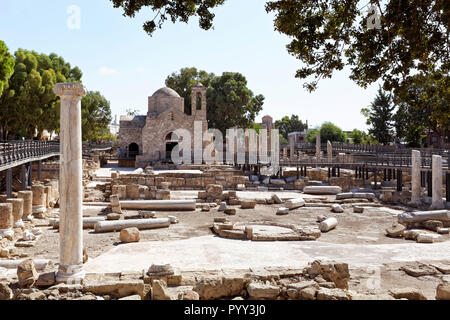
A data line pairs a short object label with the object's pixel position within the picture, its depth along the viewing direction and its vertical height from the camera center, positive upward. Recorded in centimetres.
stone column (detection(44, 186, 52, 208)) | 1630 -163
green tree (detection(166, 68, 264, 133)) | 4572 +653
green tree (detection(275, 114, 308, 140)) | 8525 +690
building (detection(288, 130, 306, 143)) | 7262 +364
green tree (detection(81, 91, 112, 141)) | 3730 +511
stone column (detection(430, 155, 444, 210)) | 1666 -128
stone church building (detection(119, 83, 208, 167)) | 3769 +235
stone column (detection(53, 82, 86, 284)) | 723 -42
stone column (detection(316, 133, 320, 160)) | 3591 +115
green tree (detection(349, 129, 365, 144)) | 6021 +295
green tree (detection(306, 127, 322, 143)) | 6548 +362
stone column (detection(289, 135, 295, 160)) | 3442 +110
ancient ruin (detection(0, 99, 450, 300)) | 678 -233
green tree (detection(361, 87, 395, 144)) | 4709 +454
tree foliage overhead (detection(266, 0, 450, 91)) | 718 +234
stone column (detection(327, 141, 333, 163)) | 2987 +39
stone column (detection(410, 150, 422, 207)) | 1853 -111
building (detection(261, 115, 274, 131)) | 8444 +873
